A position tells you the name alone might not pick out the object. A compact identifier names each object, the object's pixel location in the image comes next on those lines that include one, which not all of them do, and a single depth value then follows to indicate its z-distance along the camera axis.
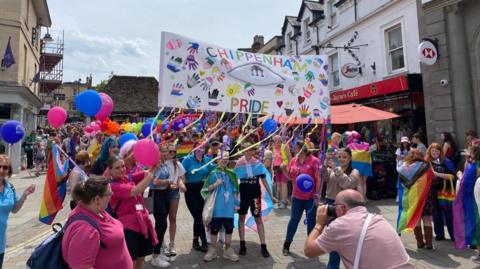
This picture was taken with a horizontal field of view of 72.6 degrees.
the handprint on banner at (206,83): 4.44
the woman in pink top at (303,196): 4.95
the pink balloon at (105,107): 4.64
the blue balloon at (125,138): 5.02
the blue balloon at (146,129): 6.43
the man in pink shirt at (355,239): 2.29
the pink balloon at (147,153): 3.37
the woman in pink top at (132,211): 3.36
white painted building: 12.19
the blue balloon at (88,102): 4.39
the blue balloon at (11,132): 4.77
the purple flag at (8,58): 15.16
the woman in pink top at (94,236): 2.17
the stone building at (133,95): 30.09
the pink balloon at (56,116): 4.82
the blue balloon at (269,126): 7.66
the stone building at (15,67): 15.25
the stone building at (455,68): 9.77
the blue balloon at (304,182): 4.54
